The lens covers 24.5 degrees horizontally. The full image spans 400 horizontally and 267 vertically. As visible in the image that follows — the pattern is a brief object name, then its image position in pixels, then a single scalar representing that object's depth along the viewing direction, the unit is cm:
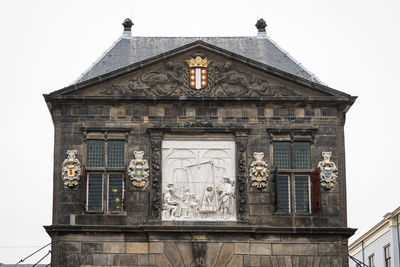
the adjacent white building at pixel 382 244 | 4756
